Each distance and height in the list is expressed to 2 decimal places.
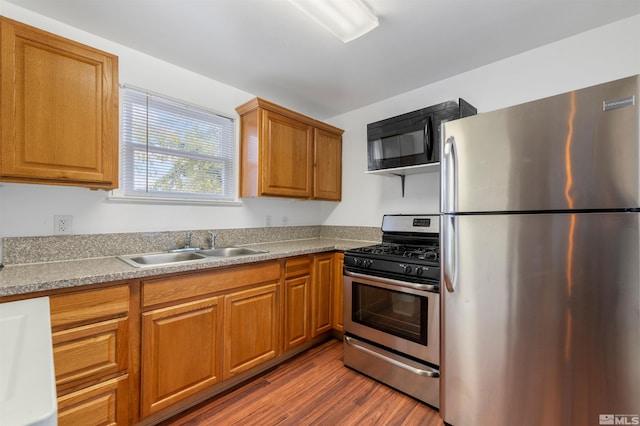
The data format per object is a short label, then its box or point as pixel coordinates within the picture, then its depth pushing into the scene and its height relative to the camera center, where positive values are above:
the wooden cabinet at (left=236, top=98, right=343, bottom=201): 2.42 +0.59
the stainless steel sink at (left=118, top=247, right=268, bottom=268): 1.89 -0.32
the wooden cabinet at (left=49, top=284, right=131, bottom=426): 1.26 -0.69
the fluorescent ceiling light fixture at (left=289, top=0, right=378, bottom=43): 1.47 +1.13
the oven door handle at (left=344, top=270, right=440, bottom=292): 1.74 -0.48
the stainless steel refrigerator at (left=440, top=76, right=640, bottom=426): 1.13 -0.23
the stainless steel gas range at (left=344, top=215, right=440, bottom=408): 1.76 -0.72
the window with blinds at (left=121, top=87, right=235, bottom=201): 2.00 +0.52
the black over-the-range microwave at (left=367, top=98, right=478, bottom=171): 2.05 +0.65
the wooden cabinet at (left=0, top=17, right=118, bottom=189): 1.34 +0.55
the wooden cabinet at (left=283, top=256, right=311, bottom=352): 2.24 -0.76
